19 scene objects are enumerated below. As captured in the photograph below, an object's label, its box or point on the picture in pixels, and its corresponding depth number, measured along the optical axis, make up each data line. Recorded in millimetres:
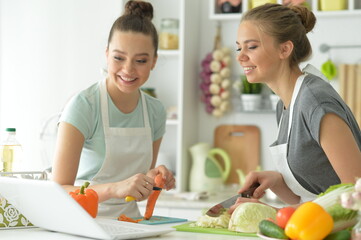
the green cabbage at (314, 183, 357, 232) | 1478
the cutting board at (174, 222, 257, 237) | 1799
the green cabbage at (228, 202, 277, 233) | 1802
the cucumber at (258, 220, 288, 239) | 1500
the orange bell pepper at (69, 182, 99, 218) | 1827
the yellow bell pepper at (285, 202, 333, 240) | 1428
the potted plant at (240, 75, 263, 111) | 4074
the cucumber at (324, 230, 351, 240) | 1439
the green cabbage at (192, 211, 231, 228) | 1896
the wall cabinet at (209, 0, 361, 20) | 3871
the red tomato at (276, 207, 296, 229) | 1529
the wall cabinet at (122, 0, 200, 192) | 4012
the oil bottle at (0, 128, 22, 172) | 2039
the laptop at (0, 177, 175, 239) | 1605
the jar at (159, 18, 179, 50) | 4113
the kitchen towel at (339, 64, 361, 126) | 3891
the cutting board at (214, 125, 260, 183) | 4180
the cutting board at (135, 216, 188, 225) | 2022
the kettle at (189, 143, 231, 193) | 4059
